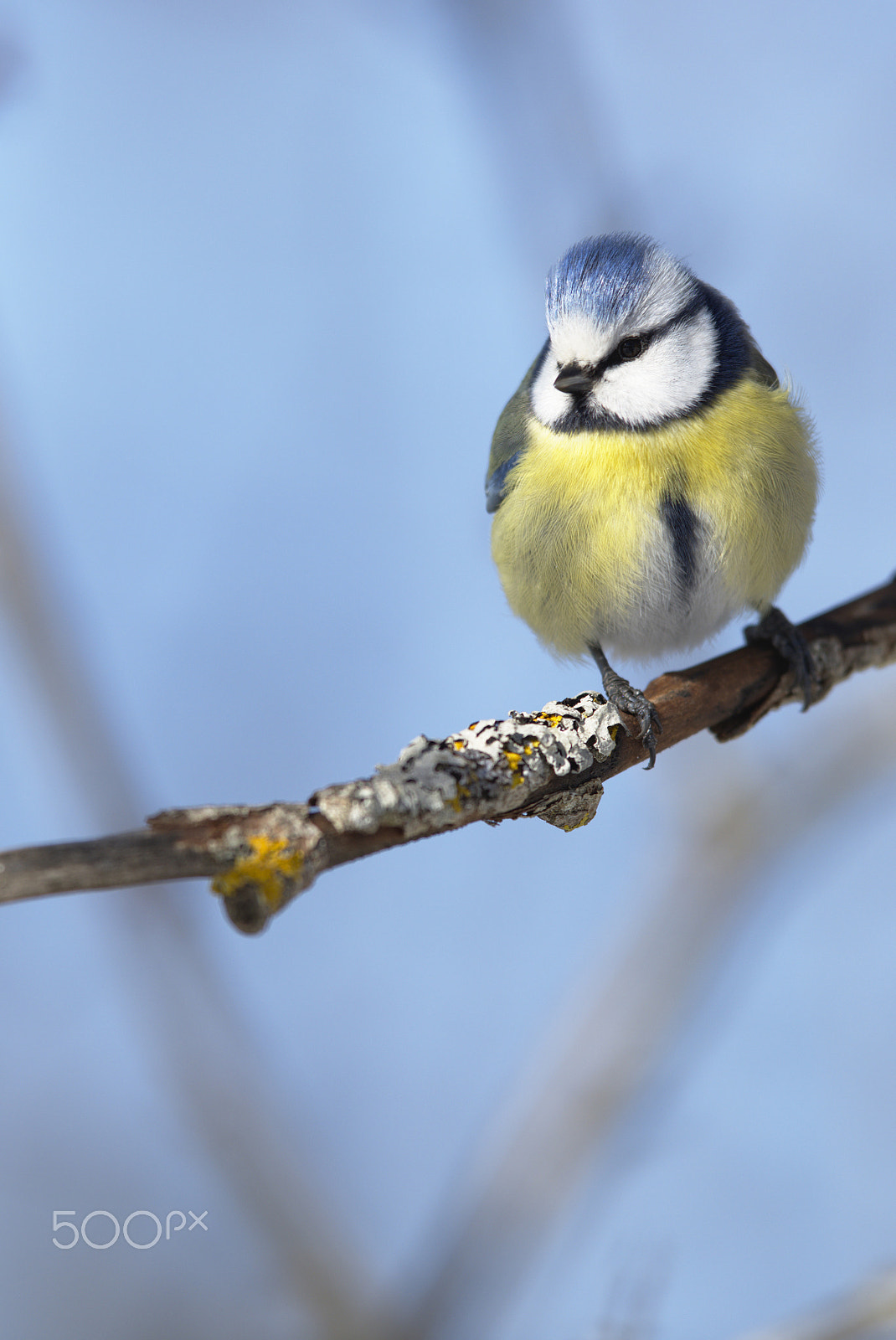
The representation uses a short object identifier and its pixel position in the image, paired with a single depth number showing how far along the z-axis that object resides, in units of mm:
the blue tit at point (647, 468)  3674
